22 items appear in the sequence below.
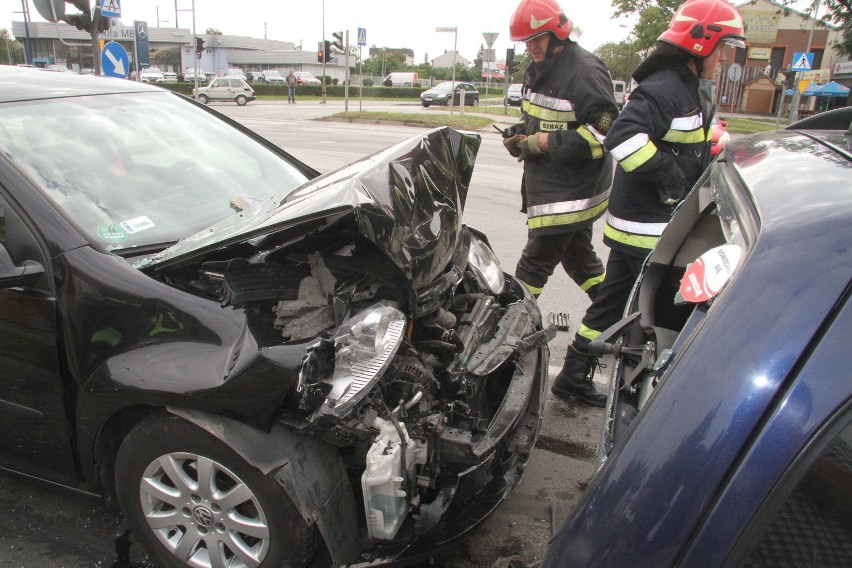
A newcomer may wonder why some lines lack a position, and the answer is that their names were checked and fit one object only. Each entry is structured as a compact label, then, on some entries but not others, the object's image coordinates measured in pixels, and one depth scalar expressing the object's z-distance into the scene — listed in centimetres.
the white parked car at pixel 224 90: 3431
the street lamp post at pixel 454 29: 2127
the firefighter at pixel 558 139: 357
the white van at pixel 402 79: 5688
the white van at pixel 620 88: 3306
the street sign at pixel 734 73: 1501
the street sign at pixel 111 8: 852
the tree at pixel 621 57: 4372
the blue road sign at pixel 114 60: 949
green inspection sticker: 237
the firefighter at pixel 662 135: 305
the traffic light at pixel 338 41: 2256
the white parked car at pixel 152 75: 4449
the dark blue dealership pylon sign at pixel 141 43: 1243
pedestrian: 3628
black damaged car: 193
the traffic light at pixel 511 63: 2154
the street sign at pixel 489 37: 2003
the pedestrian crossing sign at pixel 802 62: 1830
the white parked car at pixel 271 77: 5366
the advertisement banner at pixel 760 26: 4203
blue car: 97
